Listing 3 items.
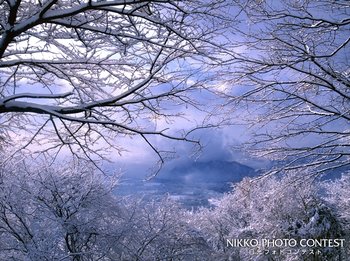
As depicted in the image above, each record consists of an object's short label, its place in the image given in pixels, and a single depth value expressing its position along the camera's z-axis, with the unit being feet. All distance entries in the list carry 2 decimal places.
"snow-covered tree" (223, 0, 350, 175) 18.83
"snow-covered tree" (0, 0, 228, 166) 17.26
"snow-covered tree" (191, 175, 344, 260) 59.98
